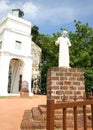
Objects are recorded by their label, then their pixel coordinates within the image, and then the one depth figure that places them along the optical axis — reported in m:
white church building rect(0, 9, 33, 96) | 9.89
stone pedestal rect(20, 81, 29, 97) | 9.61
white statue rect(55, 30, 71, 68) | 3.54
